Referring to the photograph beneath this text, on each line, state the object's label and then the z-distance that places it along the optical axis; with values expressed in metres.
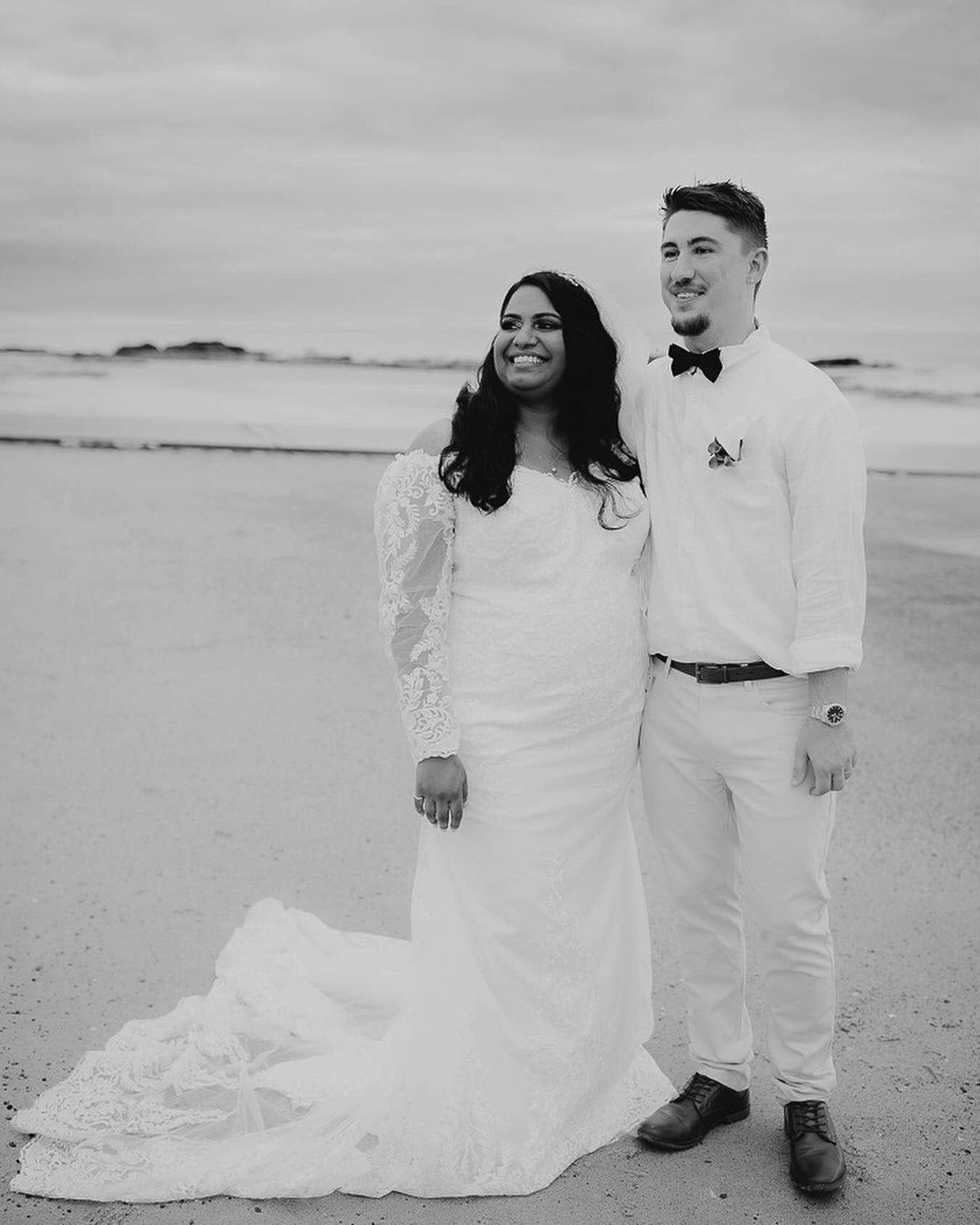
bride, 3.09
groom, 2.95
